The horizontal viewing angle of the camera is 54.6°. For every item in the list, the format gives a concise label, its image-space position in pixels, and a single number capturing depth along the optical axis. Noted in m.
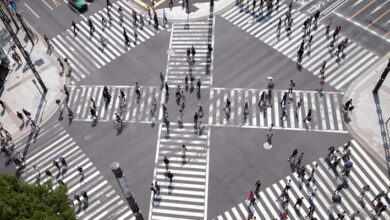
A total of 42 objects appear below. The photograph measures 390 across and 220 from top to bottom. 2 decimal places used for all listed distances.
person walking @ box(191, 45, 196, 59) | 46.41
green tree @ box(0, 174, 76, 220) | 23.91
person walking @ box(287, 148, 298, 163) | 35.97
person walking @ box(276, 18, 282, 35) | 47.54
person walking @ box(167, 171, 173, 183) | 36.08
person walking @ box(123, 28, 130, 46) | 48.69
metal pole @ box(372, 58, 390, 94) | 39.01
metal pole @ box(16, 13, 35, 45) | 48.88
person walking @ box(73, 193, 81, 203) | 35.85
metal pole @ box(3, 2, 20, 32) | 52.30
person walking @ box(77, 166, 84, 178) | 37.56
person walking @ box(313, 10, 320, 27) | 47.72
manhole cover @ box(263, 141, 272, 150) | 38.53
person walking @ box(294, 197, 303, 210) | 33.44
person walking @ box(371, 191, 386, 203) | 33.22
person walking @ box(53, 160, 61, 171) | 38.15
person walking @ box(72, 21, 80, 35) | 51.38
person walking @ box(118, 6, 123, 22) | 52.25
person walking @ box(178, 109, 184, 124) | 41.21
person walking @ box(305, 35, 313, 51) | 46.41
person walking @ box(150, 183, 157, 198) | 35.59
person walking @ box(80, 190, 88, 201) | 35.75
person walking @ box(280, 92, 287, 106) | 40.59
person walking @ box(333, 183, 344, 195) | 34.24
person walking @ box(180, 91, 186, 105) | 42.53
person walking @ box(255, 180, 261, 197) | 34.69
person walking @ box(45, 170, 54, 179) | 37.73
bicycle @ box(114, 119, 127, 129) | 41.69
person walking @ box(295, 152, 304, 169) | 36.87
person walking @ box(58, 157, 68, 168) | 38.59
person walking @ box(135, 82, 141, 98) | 43.56
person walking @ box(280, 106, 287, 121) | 40.55
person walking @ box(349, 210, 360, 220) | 32.71
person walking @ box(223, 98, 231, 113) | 40.78
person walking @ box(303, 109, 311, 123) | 38.91
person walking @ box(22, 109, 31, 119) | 42.59
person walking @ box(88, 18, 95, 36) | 51.01
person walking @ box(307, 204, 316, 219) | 32.98
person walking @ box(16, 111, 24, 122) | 42.56
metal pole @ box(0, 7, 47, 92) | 41.53
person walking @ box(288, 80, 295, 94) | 41.84
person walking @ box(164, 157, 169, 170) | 36.90
